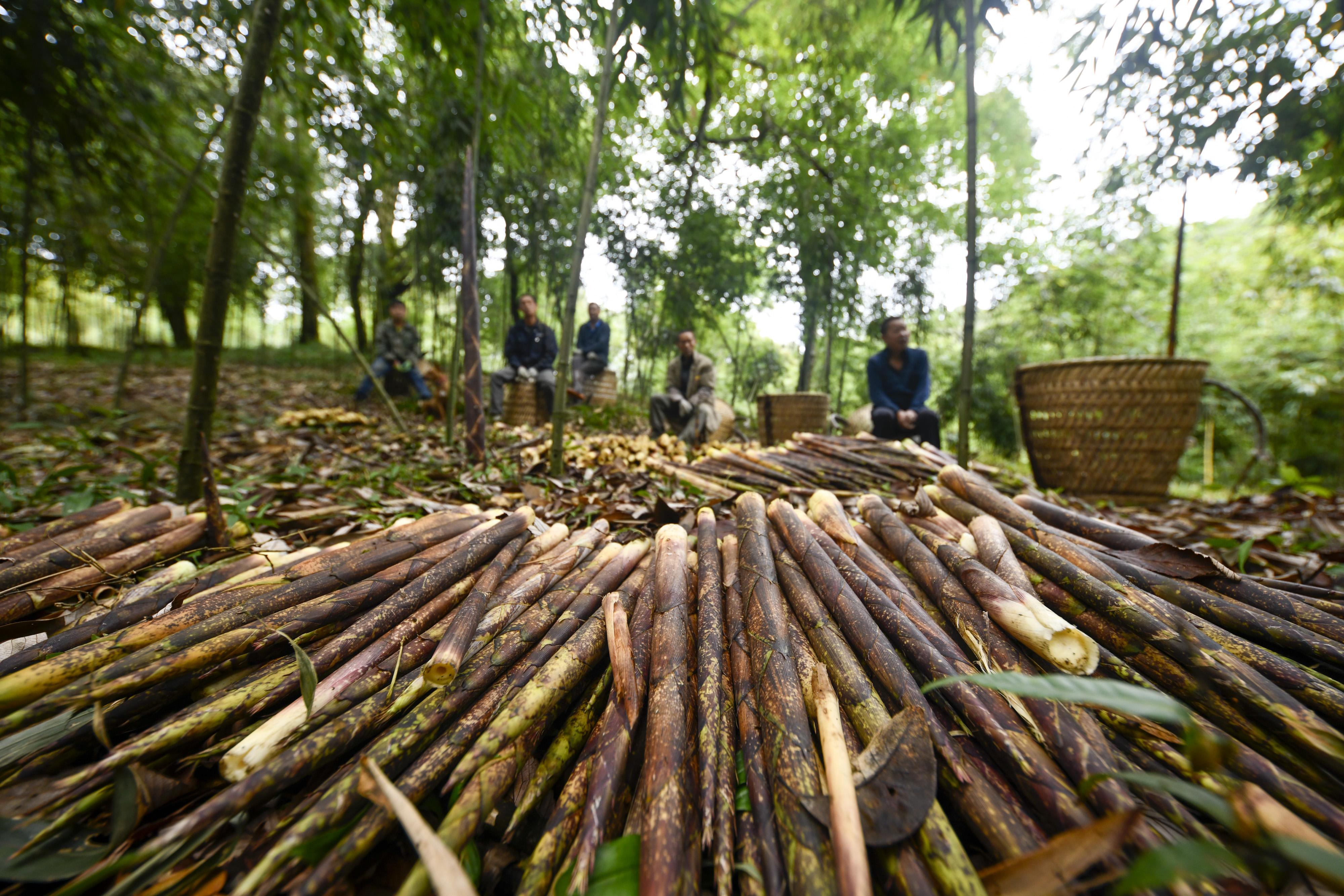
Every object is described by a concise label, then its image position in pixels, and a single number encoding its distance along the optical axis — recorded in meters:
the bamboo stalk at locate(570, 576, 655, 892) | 0.62
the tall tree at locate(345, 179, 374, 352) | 10.21
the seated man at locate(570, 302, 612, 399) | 7.40
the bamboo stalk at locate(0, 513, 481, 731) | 0.72
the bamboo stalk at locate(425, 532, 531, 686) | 0.83
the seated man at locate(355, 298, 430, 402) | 7.32
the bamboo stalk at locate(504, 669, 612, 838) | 0.72
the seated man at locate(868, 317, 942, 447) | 5.07
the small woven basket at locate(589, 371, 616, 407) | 7.12
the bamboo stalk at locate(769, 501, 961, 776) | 0.80
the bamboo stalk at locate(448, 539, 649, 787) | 0.71
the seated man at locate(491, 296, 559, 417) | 6.53
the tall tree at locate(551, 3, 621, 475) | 2.46
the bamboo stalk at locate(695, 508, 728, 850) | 0.69
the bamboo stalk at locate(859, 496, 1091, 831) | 0.63
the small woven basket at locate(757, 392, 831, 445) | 6.09
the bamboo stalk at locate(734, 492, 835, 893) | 0.58
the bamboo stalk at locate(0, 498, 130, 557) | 1.21
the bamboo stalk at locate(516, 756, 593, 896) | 0.58
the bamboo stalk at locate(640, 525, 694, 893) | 0.59
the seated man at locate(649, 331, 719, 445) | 6.09
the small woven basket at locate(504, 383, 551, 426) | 6.04
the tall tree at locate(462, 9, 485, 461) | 2.93
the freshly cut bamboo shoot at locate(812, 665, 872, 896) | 0.54
